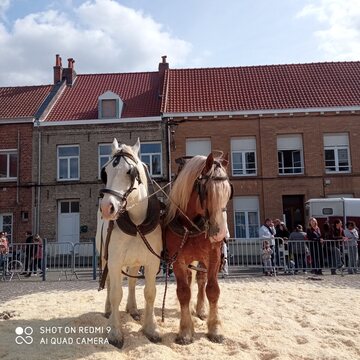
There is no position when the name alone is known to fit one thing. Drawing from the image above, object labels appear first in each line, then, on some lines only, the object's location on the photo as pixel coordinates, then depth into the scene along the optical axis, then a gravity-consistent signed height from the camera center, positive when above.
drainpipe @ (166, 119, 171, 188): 20.75 +3.91
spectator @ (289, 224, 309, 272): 12.18 -0.93
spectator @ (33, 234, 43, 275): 12.69 -0.92
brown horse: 4.46 -0.09
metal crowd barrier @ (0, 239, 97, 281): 12.60 -1.06
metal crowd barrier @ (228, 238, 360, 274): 12.09 -1.07
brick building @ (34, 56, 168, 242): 20.70 +3.70
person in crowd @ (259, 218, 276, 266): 12.28 -0.39
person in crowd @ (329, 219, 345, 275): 12.05 -0.92
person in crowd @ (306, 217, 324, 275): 12.11 -0.88
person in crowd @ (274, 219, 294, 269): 12.23 -0.77
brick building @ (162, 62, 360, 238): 20.39 +3.97
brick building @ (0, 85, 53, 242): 20.69 +3.08
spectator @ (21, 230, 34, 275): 12.75 -0.85
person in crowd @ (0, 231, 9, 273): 12.68 -0.82
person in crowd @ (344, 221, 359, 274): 12.12 -1.00
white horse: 4.32 -0.14
